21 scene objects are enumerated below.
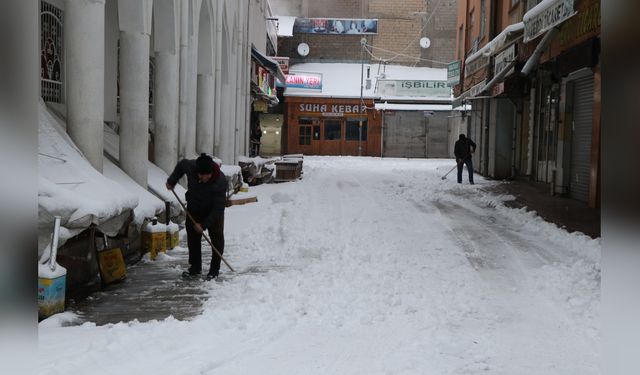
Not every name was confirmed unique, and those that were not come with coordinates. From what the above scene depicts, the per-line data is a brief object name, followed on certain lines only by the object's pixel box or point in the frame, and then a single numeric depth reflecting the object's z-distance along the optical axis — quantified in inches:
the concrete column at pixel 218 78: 607.8
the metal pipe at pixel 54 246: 200.7
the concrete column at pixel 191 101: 494.9
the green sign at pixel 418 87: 1462.8
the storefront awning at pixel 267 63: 912.9
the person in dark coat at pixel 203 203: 271.0
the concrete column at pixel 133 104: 356.5
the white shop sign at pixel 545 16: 426.9
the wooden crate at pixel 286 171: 741.3
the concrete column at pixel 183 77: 460.4
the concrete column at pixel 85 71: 282.8
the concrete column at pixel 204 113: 584.7
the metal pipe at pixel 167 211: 353.5
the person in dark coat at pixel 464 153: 734.5
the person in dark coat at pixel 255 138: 1103.0
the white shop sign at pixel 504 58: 651.4
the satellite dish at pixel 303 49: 1685.5
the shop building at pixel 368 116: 1491.1
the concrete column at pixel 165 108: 432.5
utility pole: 1493.6
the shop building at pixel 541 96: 457.4
